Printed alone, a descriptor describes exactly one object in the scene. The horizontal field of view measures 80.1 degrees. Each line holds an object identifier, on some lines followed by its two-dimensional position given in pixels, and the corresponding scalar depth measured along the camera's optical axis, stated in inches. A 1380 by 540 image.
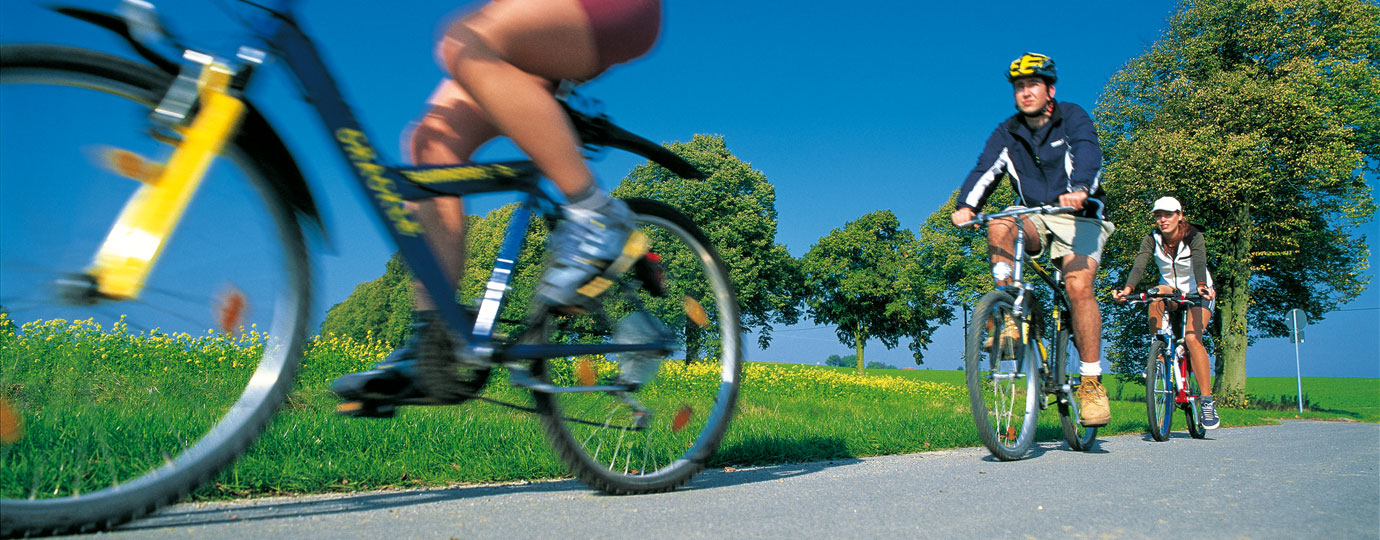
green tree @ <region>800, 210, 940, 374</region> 1924.2
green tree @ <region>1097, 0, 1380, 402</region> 871.7
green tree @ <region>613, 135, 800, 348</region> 1117.6
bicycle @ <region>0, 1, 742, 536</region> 64.9
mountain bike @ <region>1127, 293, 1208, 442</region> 255.9
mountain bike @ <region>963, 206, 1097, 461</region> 158.7
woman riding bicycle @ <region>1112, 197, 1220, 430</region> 278.1
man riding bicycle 187.5
